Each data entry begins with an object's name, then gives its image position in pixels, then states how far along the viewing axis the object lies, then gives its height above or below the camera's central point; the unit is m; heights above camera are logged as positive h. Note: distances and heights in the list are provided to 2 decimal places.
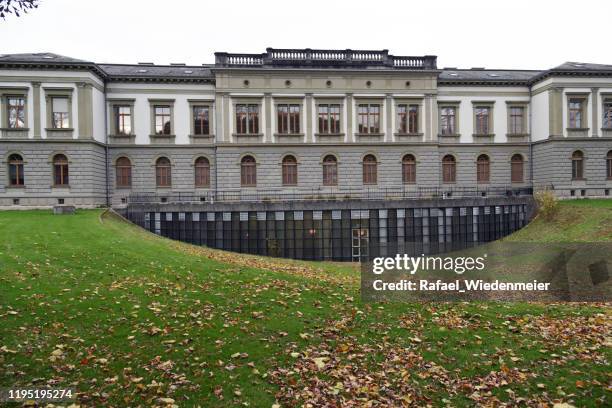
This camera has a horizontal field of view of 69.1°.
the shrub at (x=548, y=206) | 30.47 -1.01
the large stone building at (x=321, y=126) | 35.91 +5.66
